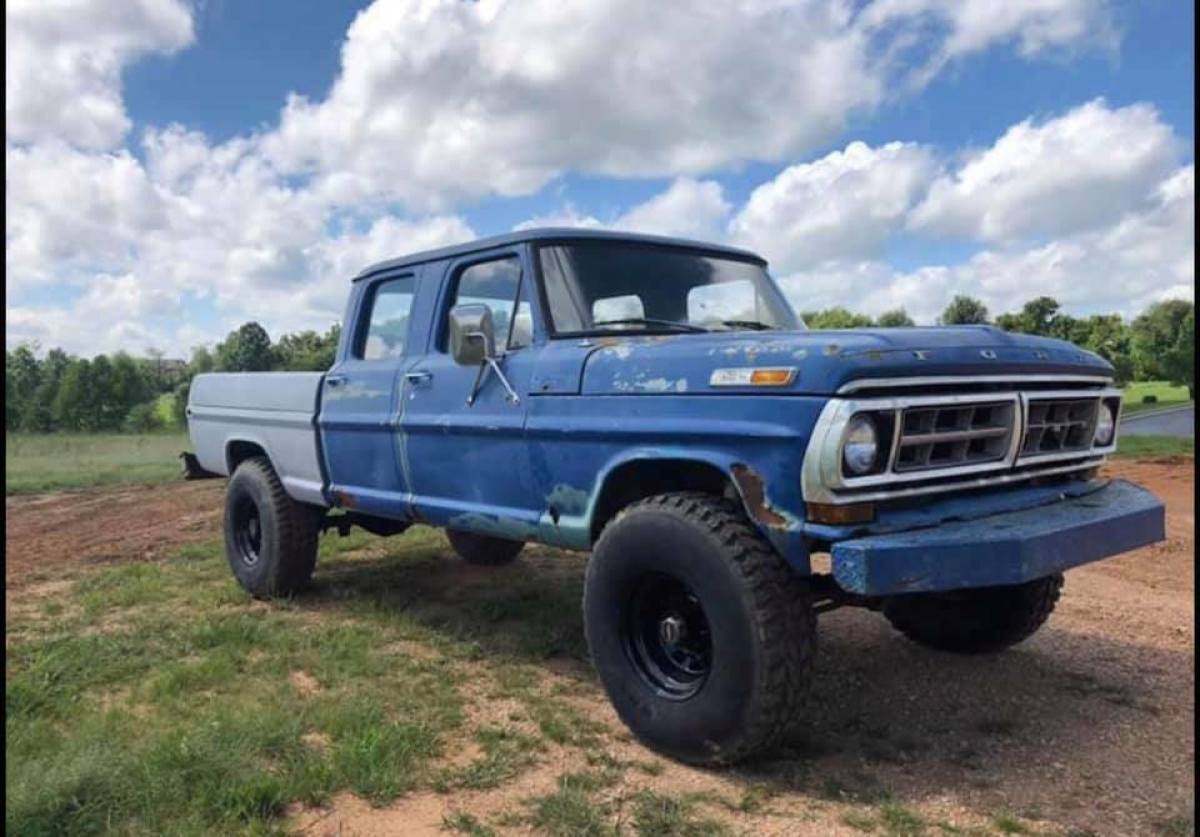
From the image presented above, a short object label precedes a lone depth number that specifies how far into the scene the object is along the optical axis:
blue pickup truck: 3.01
